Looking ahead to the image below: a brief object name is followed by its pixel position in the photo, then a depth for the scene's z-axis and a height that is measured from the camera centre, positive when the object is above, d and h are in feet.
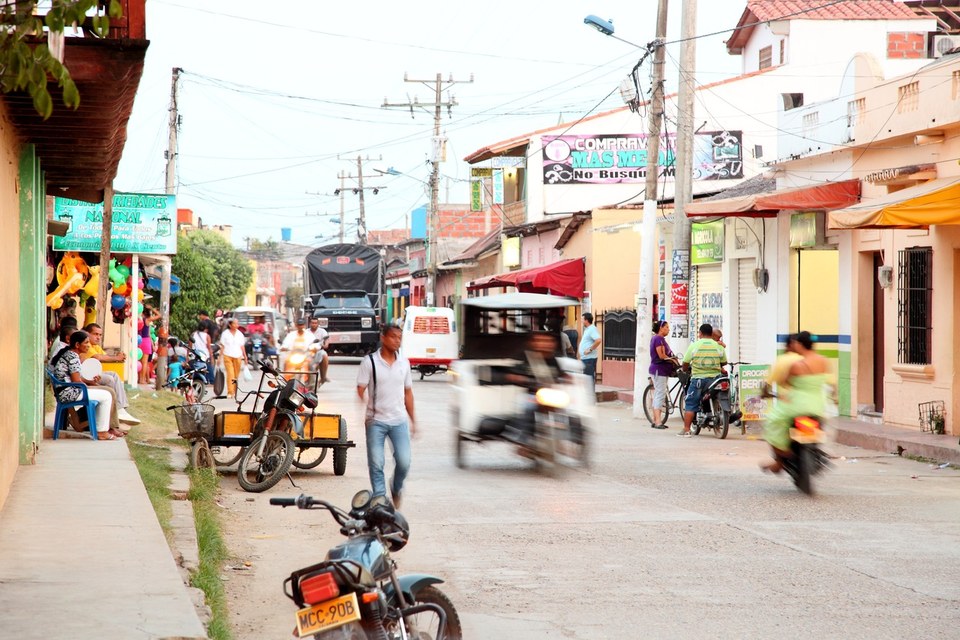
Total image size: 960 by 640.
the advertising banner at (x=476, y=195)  193.47 +17.73
